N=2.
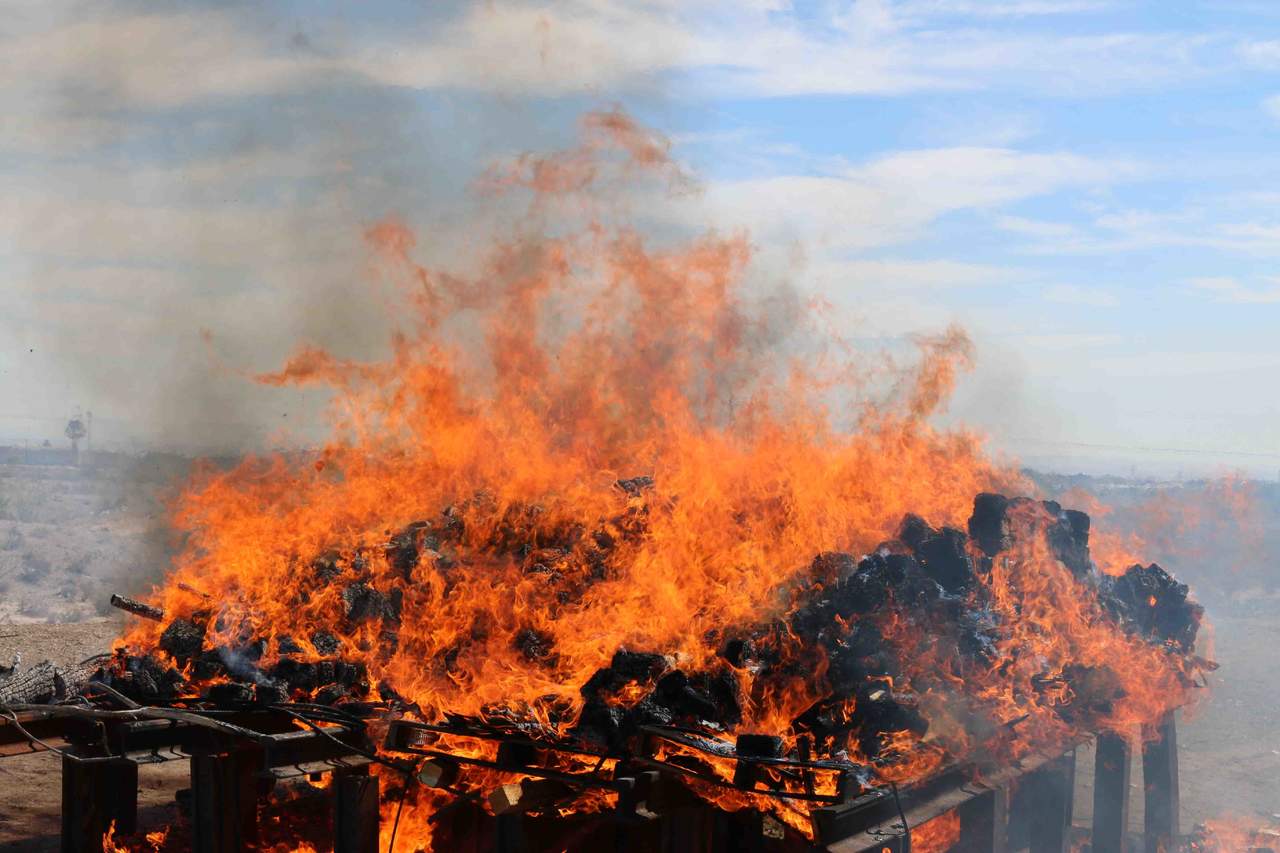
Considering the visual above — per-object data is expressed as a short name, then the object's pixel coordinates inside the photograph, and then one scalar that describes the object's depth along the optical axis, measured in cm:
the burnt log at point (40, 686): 1278
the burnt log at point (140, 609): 1150
